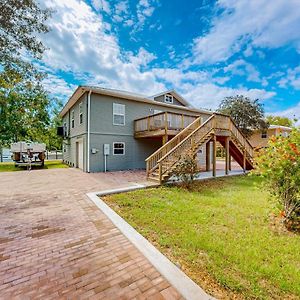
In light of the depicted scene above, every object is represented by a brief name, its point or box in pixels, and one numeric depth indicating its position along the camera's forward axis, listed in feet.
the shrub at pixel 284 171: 13.55
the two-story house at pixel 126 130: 35.42
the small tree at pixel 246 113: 75.51
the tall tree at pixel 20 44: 17.31
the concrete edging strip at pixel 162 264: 7.09
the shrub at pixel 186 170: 25.67
